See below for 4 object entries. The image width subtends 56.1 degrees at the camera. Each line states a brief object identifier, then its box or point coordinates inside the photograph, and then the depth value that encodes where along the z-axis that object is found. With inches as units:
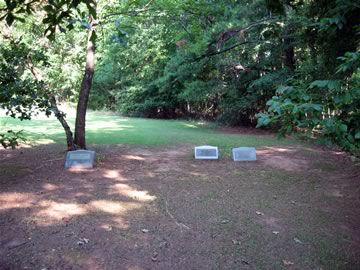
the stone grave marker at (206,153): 299.3
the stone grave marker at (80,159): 265.0
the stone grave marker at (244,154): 295.3
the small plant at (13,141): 176.5
